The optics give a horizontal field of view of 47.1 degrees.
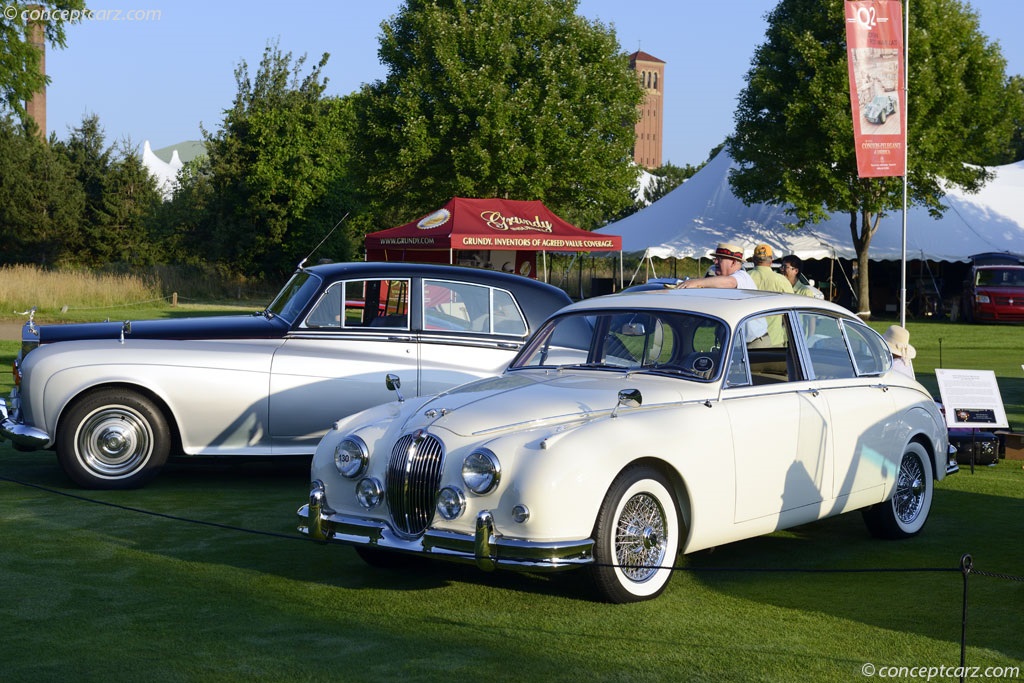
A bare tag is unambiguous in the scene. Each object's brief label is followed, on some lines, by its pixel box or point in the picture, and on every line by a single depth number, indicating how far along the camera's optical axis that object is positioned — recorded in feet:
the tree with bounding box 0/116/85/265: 181.27
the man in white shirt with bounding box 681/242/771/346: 30.12
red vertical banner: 51.08
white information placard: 33.42
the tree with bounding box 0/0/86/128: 115.55
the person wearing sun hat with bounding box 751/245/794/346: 33.53
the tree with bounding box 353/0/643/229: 134.92
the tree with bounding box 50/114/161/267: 193.26
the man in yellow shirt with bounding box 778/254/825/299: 37.31
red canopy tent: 89.66
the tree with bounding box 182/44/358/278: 192.44
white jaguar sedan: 17.80
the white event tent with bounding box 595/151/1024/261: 124.88
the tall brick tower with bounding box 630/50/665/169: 647.97
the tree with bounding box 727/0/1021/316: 128.88
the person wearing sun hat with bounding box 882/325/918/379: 31.09
